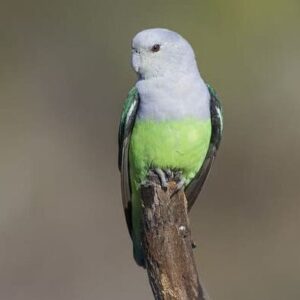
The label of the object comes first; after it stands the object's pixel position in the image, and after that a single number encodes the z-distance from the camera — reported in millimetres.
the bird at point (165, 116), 7094
